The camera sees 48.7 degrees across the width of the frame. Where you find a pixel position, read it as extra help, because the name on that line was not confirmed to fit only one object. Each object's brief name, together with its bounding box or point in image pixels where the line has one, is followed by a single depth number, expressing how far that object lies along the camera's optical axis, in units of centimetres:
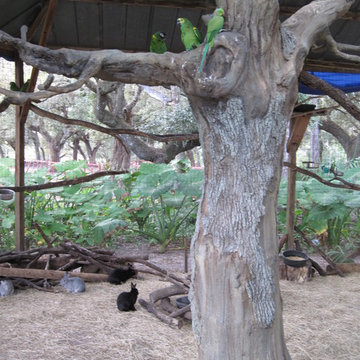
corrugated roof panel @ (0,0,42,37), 352
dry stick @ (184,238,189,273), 451
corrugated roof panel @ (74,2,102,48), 365
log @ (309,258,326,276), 453
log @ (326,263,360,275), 466
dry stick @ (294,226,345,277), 453
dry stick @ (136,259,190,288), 373
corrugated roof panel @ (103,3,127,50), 369
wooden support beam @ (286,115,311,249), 420
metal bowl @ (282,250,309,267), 431
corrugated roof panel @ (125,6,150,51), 373
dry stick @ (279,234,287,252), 461
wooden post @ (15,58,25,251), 404
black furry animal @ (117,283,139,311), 329
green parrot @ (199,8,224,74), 163
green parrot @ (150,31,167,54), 291
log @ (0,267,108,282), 369
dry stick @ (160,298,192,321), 335
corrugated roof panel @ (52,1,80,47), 367
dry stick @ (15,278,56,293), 381
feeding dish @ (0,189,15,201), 414
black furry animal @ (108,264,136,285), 405
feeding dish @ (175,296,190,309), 334
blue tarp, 467
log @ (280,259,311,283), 431
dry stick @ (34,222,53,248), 431
